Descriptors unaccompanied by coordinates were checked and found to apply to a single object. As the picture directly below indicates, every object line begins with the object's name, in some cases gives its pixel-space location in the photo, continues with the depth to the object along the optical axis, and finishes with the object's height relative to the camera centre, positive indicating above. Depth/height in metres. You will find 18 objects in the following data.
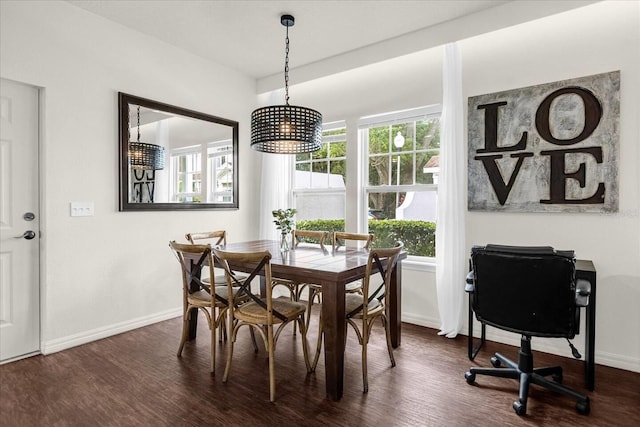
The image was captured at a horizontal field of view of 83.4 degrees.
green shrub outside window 3.75 -0.24
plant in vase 3.13 -0.08
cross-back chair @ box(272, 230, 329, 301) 3.46 -0.31
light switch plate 3.07 +0.03
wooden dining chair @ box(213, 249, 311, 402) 2.23 -0.66
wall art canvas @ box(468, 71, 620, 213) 2.71 +0.54
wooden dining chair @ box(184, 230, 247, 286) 3.31 -0.29
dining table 2.21 -0.45
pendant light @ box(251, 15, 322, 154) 2.73 +0.68
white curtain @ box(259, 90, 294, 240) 4.66 +0.33
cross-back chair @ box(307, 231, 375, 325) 3.24 -0.28
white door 2.76 -0.08
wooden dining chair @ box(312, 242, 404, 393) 2.34 -0.67
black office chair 2.04 -0.50
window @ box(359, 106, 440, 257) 3.70 +0.40
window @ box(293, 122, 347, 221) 4.35 +0.43
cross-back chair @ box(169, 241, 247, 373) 2.54 -0.64
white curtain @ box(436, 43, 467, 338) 3.29 +0.14
